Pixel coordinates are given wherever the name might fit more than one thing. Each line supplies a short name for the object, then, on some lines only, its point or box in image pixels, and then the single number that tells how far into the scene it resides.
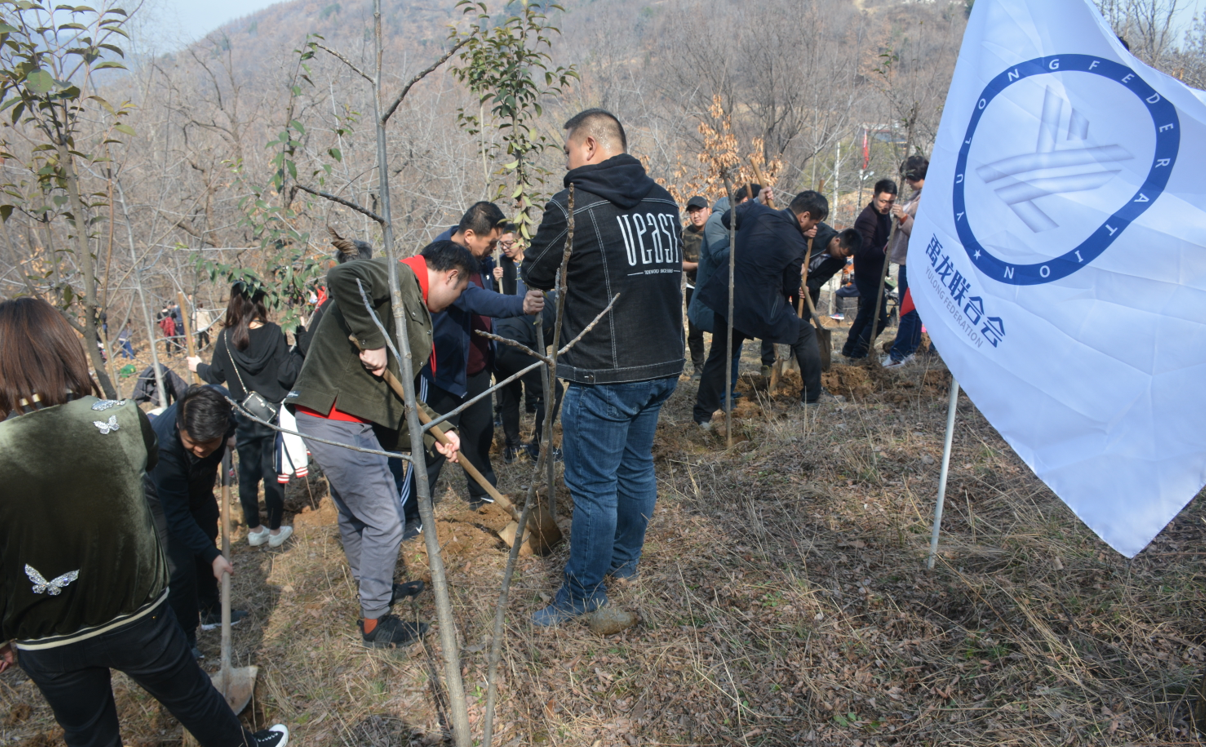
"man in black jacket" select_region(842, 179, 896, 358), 6.40
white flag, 1.70
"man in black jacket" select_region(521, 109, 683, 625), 2.44
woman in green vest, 1.66
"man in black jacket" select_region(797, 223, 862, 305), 6.18
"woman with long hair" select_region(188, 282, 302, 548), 4.07
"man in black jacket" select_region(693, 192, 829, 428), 4.76
